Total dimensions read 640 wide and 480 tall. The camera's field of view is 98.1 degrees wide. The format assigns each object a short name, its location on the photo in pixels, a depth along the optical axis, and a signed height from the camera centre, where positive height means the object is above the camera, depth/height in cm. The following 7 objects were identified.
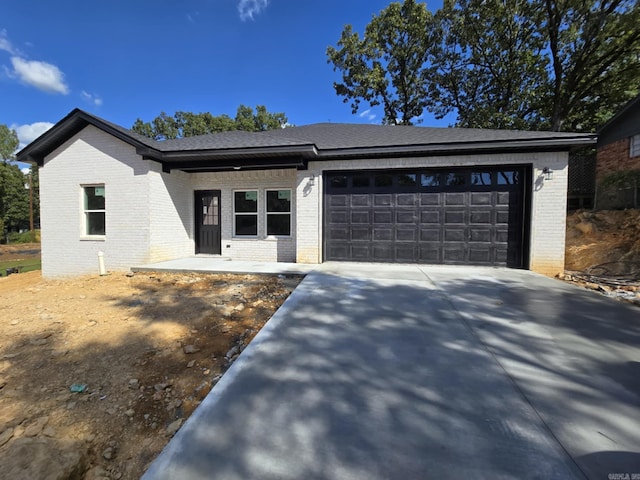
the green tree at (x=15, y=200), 3145 +315
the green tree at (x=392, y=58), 1648 +1092
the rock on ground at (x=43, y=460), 160 -142
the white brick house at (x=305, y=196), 690 +91
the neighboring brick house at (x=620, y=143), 1059 +356
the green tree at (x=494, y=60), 1460 +996
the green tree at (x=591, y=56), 1222 +837
